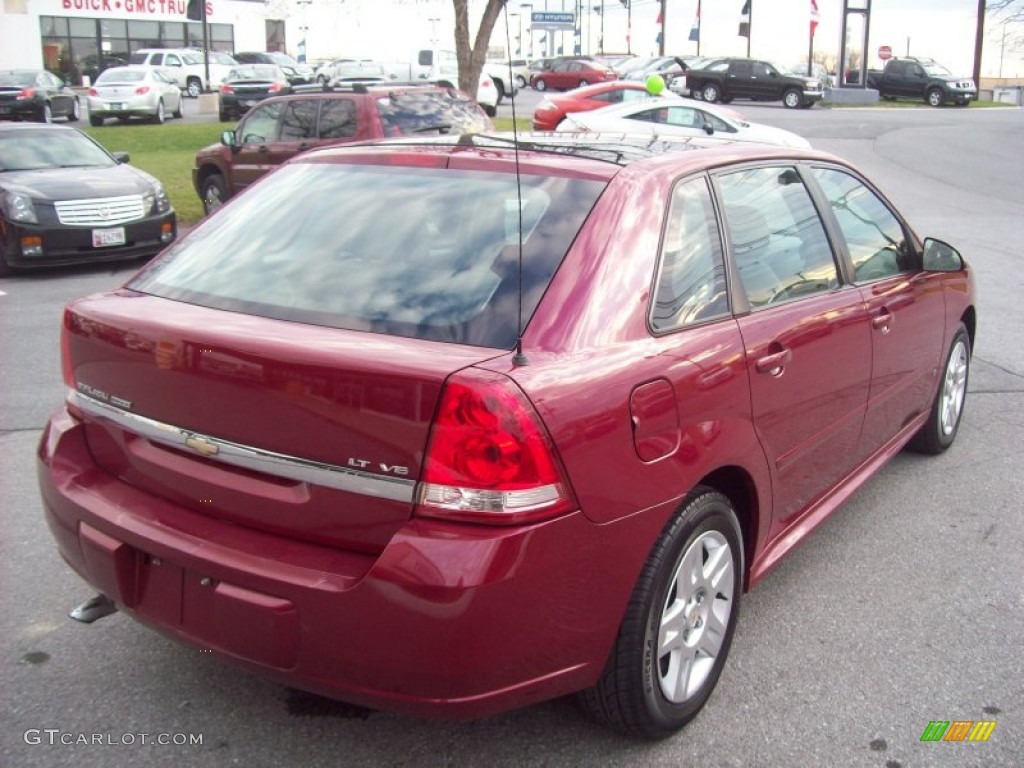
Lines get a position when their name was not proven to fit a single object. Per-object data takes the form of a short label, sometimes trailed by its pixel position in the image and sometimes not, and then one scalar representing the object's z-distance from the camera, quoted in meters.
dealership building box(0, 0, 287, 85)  47.22
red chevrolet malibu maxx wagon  2.40
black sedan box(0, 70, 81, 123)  29.86
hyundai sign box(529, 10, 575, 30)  59.28
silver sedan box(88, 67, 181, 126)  29.19
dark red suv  11.84
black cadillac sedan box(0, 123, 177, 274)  10.08
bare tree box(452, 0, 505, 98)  20.08
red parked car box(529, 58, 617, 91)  49.16
